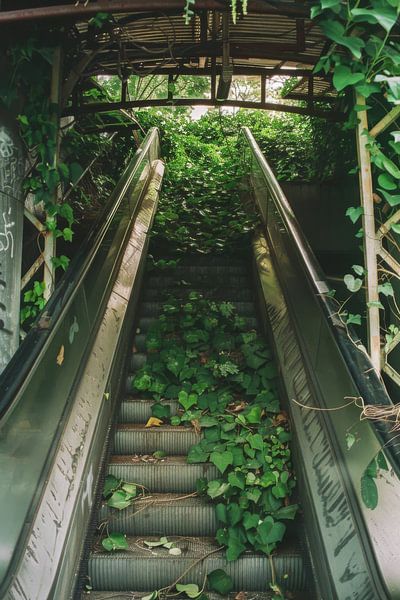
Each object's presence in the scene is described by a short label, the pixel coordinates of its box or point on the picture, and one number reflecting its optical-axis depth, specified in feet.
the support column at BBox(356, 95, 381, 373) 8.84
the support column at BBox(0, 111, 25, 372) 12.55
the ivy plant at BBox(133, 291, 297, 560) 10.41
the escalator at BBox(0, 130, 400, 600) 7.66
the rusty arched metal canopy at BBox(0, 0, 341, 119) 14.60
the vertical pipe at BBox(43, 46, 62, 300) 13.08
